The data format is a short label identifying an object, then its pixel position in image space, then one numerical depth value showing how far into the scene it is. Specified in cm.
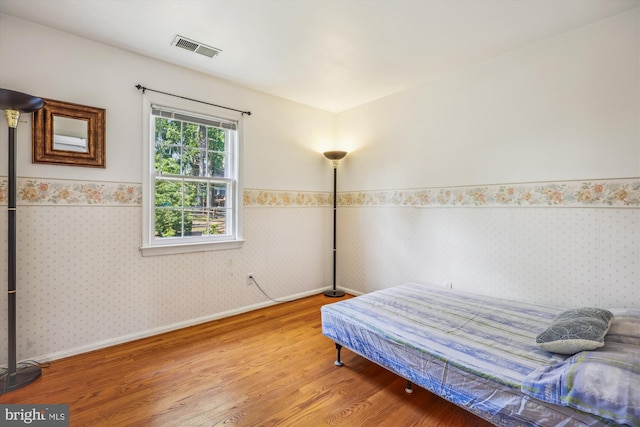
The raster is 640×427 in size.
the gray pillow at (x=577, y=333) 141
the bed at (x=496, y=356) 118
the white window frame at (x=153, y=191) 267
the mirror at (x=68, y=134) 222
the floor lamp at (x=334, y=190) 385
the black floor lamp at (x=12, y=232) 193
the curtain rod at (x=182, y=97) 263
